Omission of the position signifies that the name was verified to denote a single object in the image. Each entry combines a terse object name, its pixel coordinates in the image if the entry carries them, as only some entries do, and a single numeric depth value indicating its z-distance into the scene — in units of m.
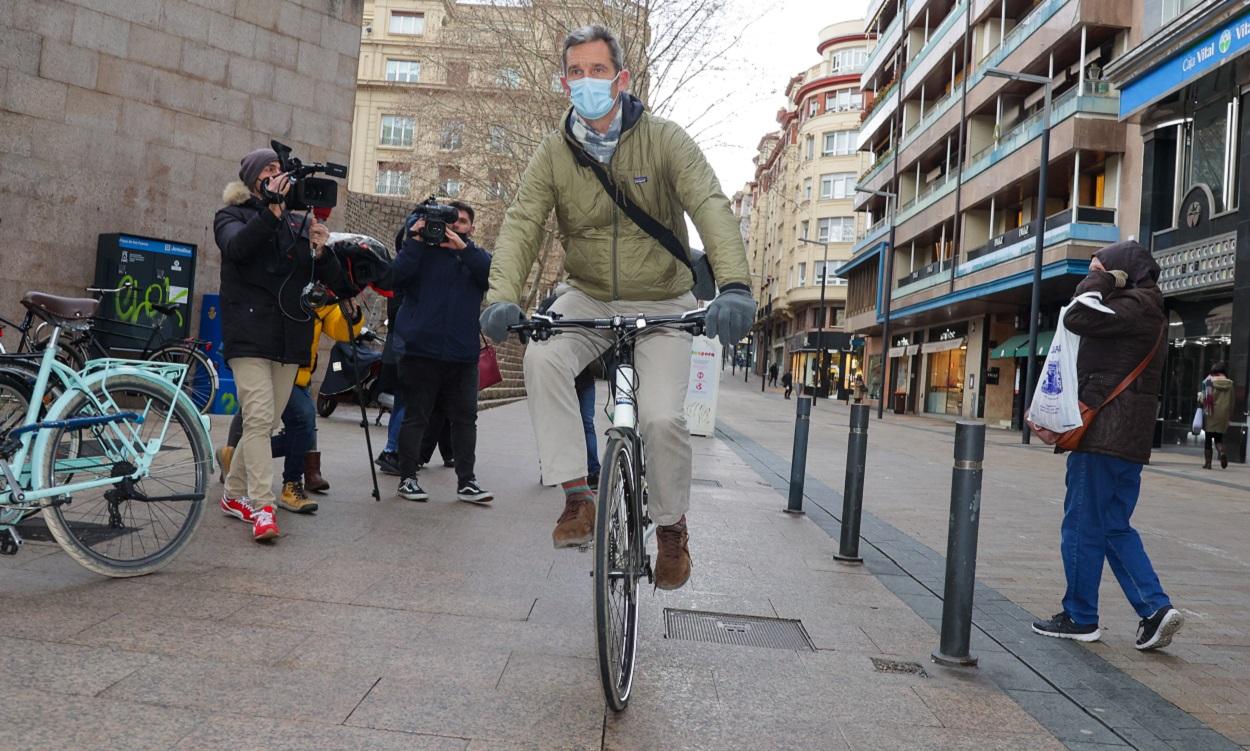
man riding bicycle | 3.48
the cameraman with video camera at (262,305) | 5.01
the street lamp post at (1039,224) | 22.88
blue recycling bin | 10.82
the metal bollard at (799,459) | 7.65
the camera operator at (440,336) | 6.52
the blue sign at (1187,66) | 18.70
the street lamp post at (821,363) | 60.33
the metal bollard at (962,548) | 3.95
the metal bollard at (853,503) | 5.88
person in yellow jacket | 5.89
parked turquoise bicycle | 3.85
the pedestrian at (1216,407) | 16.69
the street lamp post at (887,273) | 36.76
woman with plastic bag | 4.54
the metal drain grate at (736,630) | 4.02
